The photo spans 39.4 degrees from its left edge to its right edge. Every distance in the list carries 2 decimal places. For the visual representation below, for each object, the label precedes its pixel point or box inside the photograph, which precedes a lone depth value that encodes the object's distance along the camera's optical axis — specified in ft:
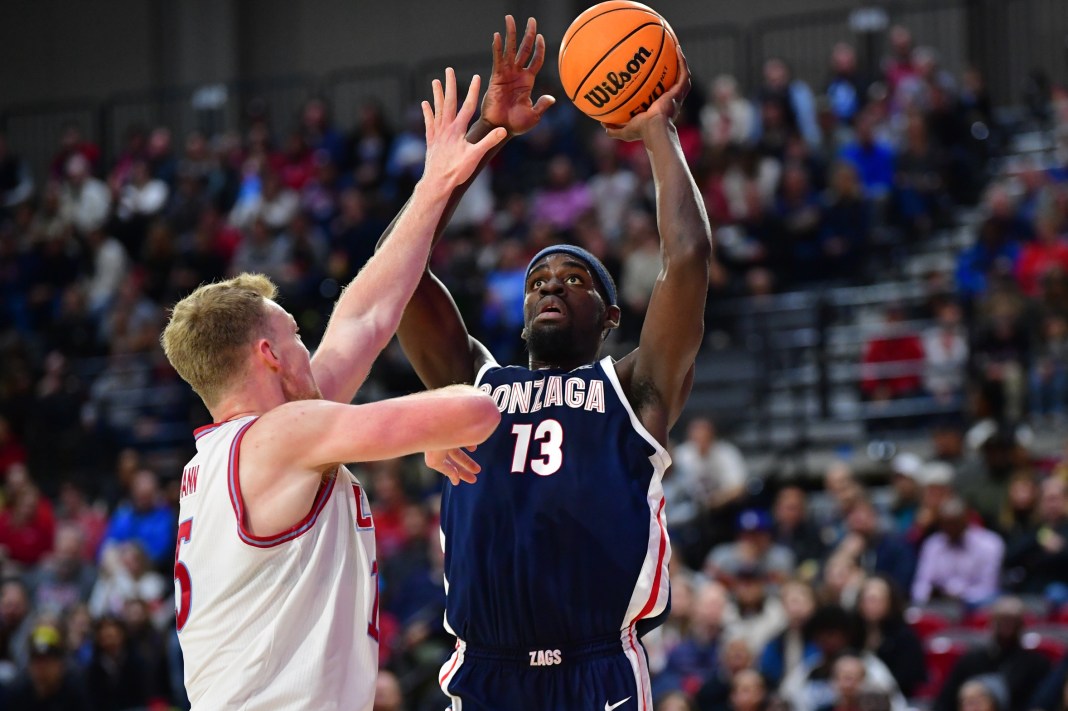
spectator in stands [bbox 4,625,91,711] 38.04
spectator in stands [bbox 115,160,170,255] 64.03
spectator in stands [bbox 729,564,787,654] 34.68
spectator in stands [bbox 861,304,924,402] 44.70
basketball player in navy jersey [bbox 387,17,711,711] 15.24
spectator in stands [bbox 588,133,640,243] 53.78
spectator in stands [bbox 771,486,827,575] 37.91
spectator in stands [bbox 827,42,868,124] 56.29
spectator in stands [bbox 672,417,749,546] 41.29
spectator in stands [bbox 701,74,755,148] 55.26
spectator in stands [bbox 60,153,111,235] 65.46
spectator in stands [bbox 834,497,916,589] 35.48
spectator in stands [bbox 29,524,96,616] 44.88
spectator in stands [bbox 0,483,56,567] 48.29
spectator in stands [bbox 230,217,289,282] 57.77
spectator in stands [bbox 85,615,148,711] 39.01
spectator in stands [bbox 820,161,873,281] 49.93
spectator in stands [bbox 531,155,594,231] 54.49
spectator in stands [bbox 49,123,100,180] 69.26
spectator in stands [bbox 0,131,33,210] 69.12
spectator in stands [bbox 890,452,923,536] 38.04
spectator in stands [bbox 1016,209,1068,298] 44.04
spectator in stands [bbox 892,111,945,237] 50.96
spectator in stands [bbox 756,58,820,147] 55.16
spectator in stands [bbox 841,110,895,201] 51.85
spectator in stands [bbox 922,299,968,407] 43.19
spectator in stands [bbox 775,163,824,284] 50.42
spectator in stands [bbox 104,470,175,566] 45.80
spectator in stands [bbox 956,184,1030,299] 46.47
